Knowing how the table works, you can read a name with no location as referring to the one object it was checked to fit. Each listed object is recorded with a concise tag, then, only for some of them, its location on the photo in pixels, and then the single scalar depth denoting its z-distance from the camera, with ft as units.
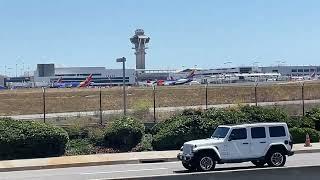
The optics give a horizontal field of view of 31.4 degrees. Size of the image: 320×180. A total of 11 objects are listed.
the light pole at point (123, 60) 103.88
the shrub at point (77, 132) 100.17
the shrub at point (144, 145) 93.86
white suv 64.64
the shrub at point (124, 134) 93.97
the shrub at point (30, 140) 85.61
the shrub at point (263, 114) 102.22
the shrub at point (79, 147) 91.05
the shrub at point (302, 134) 100.63
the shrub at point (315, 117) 111.65
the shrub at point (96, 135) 96.89
